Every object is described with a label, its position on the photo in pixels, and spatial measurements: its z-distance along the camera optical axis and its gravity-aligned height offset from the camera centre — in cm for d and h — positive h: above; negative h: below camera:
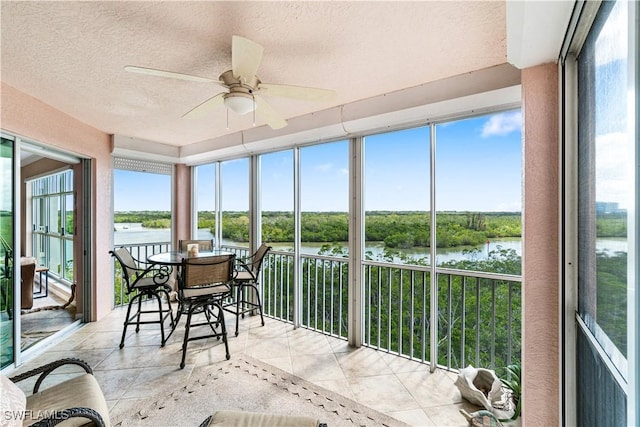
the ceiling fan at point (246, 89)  154 +79
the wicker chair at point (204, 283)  279 -69
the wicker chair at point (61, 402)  122 -95
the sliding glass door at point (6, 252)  251 -33
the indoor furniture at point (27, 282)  359 -84
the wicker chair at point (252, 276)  358 -78
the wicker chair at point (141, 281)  310 -76
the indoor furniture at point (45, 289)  476 -124
